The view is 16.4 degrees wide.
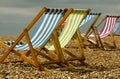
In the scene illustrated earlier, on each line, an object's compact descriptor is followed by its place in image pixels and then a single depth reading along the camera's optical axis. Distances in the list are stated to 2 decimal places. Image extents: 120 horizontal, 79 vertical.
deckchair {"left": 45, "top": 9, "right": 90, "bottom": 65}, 7.15
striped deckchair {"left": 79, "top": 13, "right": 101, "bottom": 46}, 12.32
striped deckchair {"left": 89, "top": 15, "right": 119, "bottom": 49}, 13.37
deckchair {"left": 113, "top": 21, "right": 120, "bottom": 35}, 14.16
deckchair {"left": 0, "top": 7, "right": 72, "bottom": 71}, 6.56
